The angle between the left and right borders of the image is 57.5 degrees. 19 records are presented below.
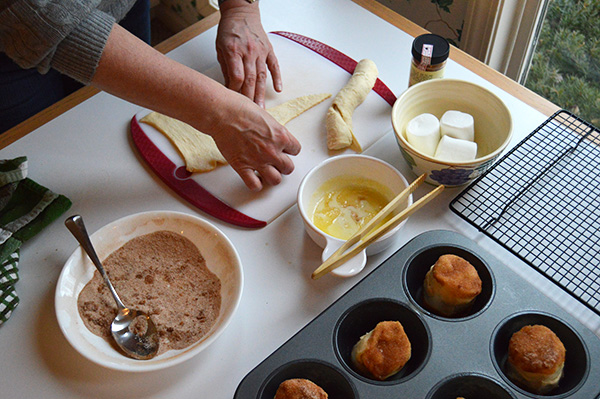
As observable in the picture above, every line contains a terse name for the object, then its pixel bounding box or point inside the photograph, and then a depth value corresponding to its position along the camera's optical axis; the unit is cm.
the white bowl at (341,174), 94
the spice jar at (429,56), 108
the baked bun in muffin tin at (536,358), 77
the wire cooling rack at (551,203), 91
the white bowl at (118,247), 83
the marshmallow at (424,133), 103
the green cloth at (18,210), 97
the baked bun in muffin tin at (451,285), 84
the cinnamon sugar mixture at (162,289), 89
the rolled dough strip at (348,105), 114
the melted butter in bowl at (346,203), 100
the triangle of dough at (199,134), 113
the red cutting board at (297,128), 108
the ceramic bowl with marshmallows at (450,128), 99
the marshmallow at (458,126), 104
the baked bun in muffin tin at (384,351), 79
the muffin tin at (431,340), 77
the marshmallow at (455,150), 100
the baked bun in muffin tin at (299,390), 75
